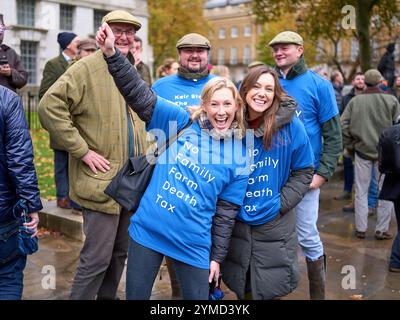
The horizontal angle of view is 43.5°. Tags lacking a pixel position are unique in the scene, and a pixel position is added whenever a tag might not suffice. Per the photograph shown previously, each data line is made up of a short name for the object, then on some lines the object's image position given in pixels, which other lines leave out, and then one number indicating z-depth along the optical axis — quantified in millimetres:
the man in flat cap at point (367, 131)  6285
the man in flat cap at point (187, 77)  4223
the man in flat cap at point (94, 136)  3430
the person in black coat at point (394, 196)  4961
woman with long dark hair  3205
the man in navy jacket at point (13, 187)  2912
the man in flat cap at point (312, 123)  4148
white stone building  28047
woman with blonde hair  2855
